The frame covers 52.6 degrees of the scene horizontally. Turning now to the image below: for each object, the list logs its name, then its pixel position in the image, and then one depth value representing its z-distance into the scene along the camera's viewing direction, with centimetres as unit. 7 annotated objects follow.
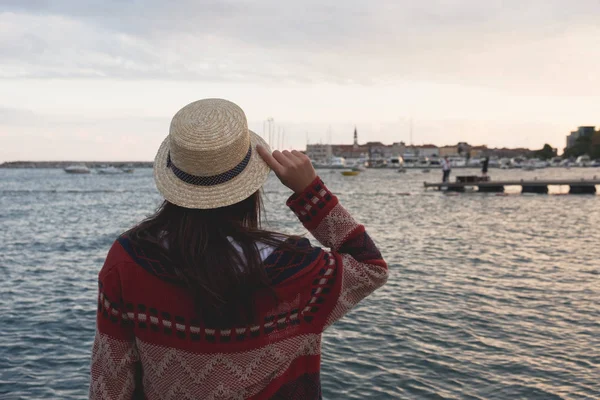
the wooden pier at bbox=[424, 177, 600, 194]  4831
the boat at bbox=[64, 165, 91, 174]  14925
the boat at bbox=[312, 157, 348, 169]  15712
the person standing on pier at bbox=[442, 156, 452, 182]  5175
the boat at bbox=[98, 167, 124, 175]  14510
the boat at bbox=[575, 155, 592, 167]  16862
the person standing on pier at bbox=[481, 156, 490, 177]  5225
